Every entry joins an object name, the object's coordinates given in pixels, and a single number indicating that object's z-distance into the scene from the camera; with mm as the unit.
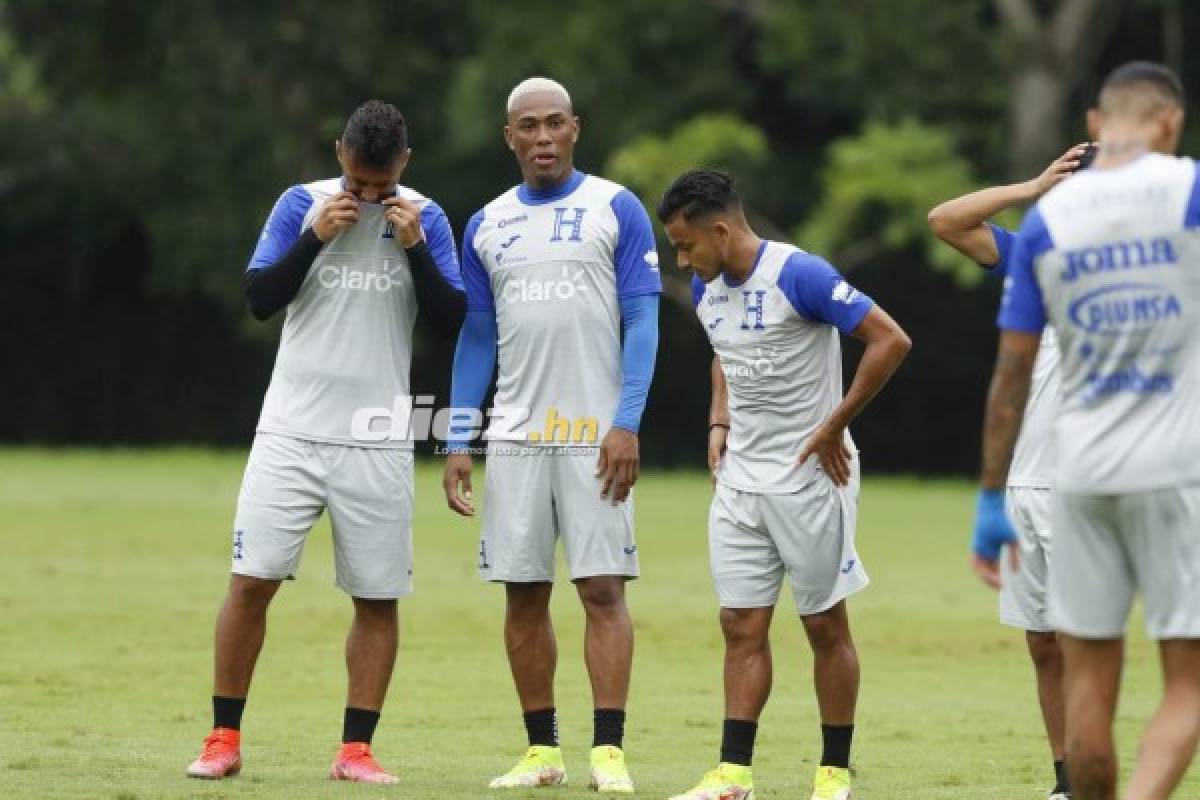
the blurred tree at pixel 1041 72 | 76937
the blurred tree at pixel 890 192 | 75000
